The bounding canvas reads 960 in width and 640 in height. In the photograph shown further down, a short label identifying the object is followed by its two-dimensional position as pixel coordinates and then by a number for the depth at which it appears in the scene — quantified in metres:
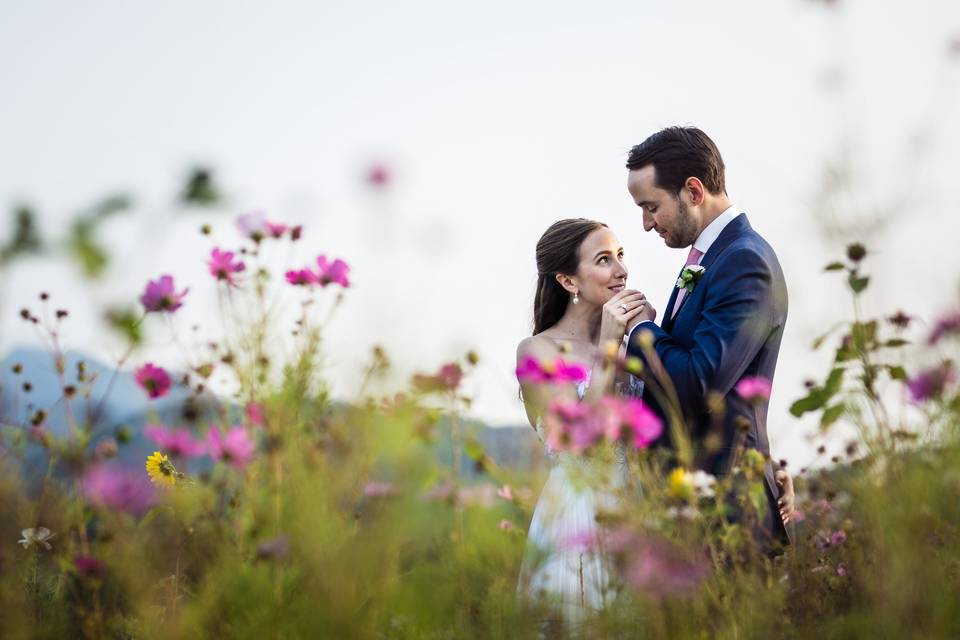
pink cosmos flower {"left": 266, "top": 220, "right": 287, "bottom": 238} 2.94
